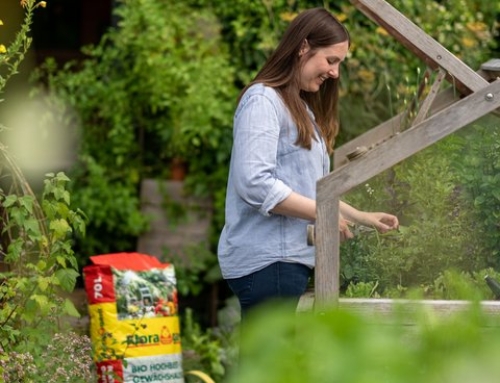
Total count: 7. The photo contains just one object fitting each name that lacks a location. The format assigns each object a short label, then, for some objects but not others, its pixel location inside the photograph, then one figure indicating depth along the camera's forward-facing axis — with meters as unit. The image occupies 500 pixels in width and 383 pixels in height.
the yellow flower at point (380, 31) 9.97
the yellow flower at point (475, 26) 9.88
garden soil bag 6.49
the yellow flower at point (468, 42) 9.80
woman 4.97
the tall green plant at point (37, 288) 5.55
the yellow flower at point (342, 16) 9.90
